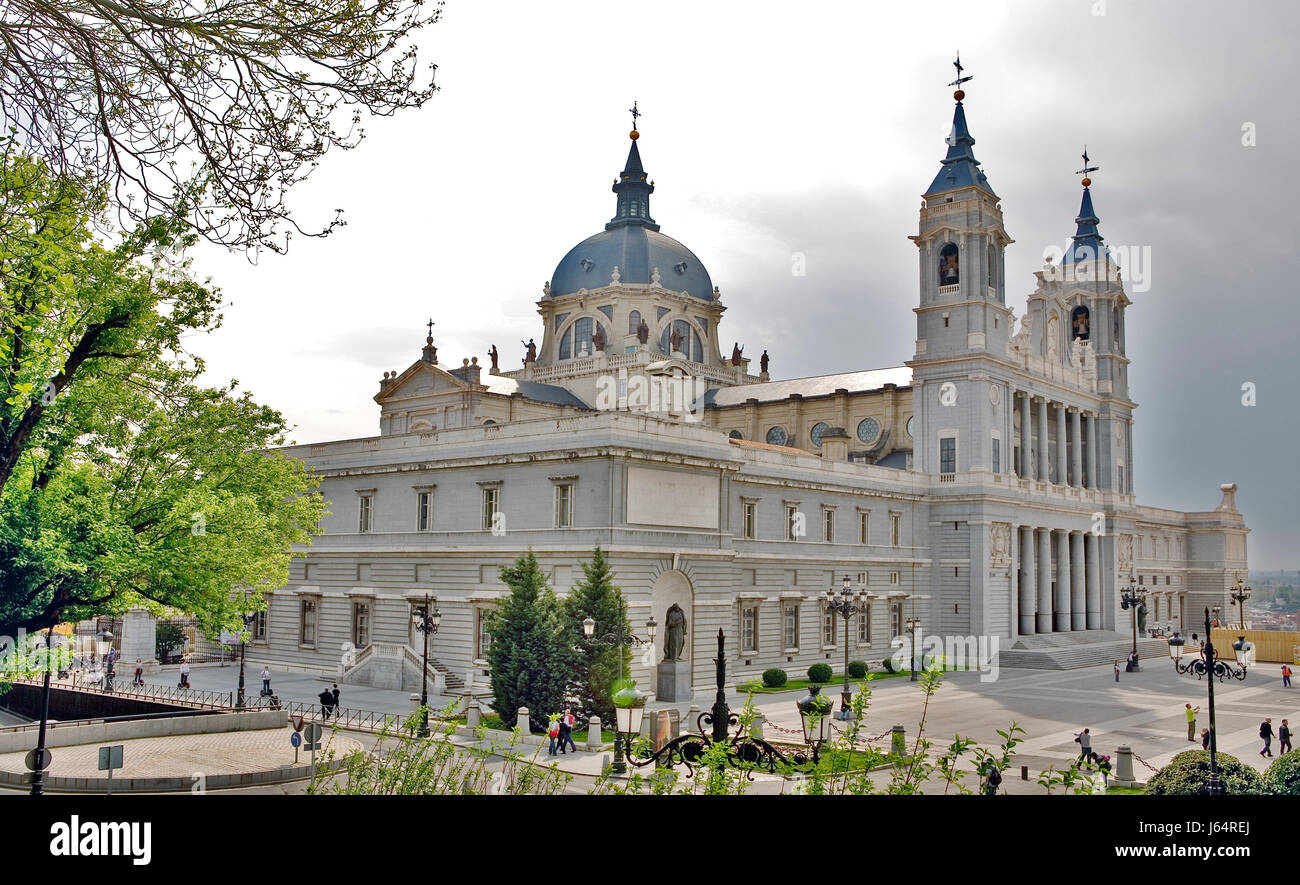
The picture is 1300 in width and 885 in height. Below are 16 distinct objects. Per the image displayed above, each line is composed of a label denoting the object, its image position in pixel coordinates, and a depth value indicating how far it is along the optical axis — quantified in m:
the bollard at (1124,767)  25.25
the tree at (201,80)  10.66
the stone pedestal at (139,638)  52.06
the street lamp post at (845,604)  40.92
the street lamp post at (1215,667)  17.96
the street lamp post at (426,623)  34.44
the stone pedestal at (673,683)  40.81
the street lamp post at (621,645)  23.52
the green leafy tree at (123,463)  21.91
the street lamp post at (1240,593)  56.71
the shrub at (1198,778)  17.56
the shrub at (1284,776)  16.41
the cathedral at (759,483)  42.56
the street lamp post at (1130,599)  62.19
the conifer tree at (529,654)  33.38
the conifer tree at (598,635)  33.91
